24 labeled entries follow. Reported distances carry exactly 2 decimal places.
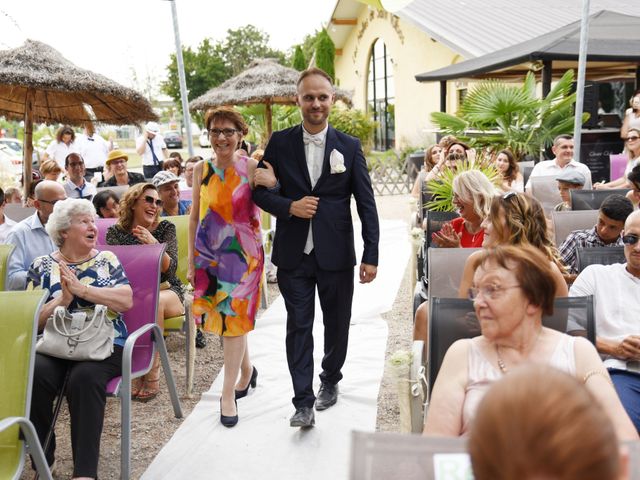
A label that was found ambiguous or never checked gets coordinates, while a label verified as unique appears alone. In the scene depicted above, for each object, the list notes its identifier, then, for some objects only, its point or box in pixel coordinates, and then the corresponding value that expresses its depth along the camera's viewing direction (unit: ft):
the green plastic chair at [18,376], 9.34
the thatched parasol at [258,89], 48.11
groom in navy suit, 13.50
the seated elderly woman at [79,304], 11.16
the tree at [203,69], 184.16
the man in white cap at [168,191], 19.88
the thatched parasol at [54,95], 22.91
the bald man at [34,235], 15.03
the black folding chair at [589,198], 18.71
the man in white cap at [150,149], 37.52
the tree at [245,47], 211.41
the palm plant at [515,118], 31.83
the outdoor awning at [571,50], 33.88
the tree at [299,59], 120.57
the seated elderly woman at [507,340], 7.46
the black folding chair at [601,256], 12.43
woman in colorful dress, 14.01
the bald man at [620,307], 10.13
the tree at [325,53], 105.29
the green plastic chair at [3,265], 14.42
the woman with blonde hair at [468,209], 13.92
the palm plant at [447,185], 19.66
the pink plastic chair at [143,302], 13.32
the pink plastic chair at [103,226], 17.12
